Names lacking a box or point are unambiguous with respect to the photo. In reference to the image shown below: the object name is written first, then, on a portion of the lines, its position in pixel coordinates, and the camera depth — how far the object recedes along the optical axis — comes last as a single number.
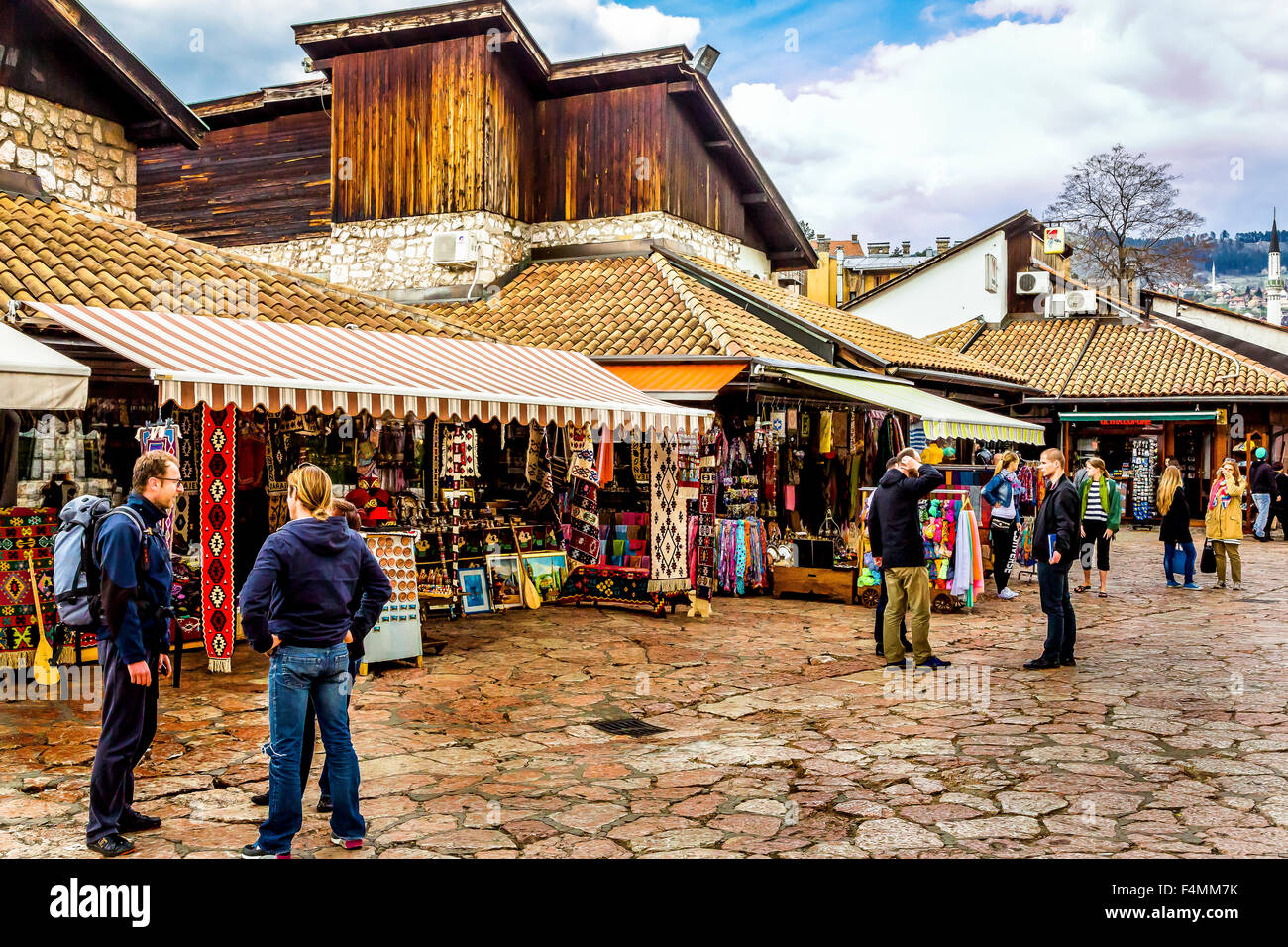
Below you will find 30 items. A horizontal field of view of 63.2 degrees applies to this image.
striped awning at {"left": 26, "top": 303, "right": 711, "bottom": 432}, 7.29
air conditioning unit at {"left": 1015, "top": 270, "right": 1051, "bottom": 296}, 29.01
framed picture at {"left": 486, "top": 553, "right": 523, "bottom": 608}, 11.76
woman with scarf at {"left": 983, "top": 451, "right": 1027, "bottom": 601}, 12.95
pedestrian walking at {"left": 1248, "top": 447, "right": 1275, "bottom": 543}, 21.30
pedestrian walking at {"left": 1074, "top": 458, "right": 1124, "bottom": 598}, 12.77
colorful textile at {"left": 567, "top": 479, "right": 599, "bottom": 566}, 12.69
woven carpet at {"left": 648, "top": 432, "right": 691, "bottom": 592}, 11.55
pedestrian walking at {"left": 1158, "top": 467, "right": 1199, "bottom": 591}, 13.54
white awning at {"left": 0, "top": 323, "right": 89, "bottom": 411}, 6.43
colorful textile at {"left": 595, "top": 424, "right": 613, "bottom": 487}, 12.00
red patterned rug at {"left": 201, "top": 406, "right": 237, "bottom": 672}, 8.29
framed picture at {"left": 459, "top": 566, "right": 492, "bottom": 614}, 11.44
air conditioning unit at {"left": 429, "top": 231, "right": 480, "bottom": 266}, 15.99
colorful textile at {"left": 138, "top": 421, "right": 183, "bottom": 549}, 7.96
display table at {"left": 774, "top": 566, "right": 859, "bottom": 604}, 12.51
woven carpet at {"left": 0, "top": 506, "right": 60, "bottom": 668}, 8.02
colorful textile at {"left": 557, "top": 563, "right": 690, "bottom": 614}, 11.62
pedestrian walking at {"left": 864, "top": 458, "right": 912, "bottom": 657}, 9.27
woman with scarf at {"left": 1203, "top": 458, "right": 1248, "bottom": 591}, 13.38
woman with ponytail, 4.37
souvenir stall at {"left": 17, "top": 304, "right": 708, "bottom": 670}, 7.76
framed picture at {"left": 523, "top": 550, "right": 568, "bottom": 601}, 12.12
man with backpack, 4.58
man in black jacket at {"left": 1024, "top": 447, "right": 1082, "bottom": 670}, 8.42
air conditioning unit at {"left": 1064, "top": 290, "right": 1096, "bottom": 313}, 28.33
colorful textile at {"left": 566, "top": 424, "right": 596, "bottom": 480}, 12.16
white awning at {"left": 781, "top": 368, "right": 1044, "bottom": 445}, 12.64
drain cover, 6.83
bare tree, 33.44
